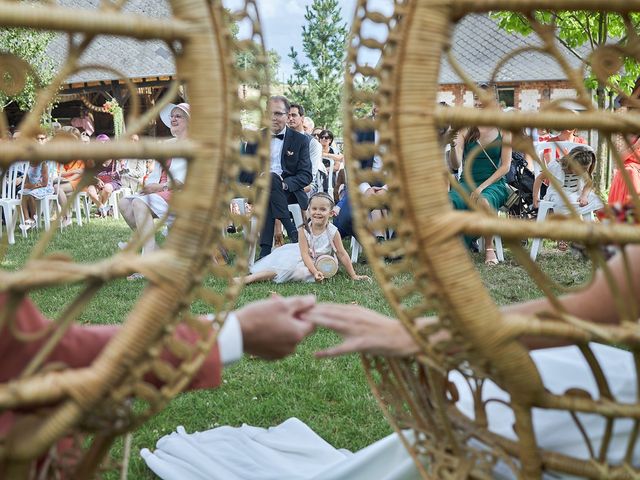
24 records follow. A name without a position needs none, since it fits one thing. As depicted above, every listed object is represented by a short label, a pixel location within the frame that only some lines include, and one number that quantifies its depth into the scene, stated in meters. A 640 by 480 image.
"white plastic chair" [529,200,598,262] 6.56
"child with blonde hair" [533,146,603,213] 6.16
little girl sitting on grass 5.82
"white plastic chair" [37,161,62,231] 8.81
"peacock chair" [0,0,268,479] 0.88
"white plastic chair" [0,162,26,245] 8.29
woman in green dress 6.01
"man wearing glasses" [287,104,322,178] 7.48
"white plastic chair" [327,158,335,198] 9.68
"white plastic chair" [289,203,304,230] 7.12
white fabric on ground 1.36
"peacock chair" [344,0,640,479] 0.98
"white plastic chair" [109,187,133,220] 11.04
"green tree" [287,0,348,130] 33.44
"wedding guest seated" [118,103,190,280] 5.56
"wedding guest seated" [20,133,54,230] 8.59
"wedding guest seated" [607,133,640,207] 4.71
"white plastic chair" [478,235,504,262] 6.50
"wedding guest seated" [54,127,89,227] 9.14
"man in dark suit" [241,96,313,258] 6.85
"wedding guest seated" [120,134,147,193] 11.42
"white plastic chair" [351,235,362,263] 6.69
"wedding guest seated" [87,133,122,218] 10.75
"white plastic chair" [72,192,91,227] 9.75
